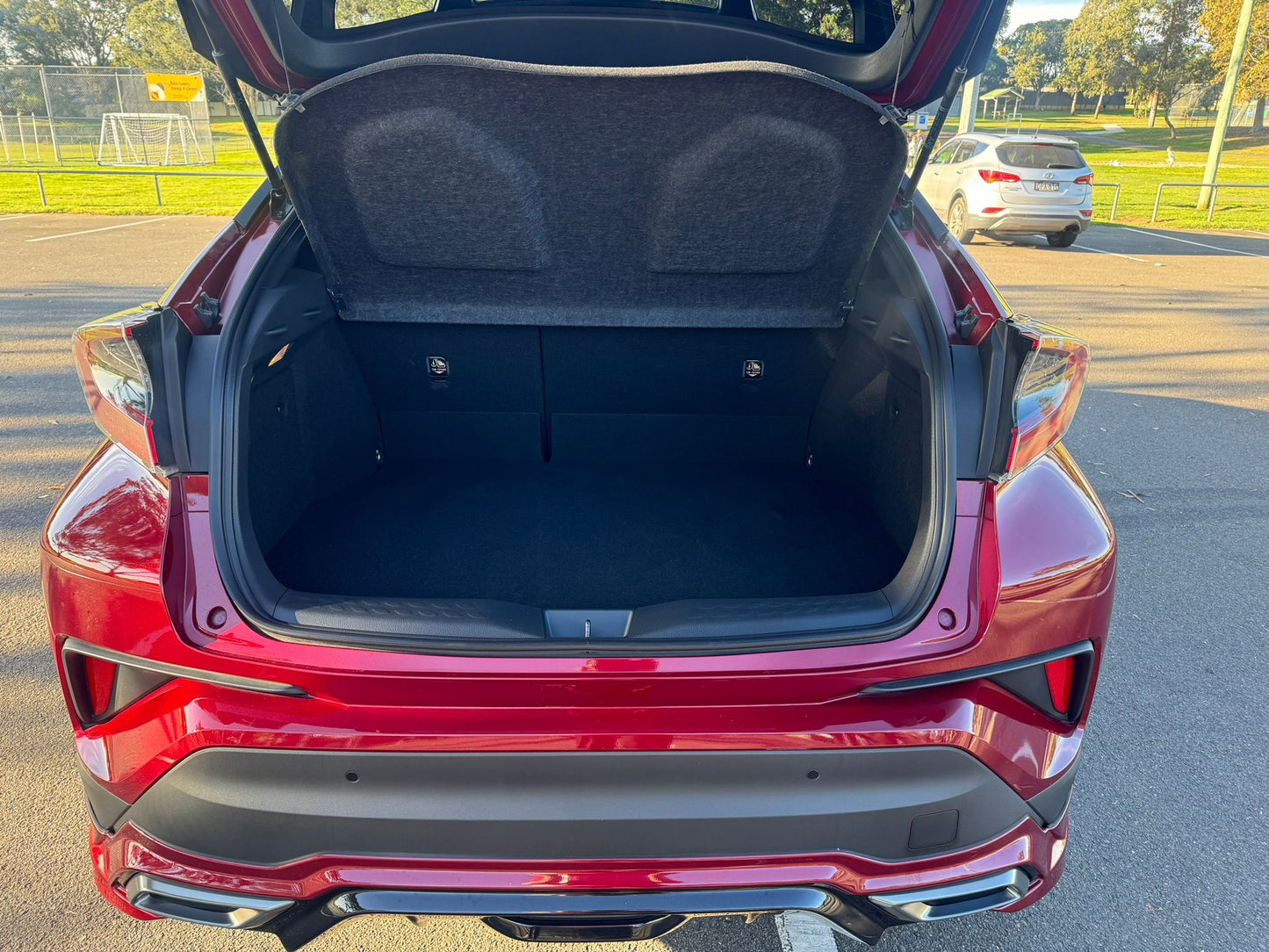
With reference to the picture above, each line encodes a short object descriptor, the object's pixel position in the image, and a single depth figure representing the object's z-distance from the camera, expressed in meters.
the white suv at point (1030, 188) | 11.41
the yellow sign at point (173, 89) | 22.48
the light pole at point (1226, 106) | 14.91
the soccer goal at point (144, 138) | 23.05
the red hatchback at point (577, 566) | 1.23
